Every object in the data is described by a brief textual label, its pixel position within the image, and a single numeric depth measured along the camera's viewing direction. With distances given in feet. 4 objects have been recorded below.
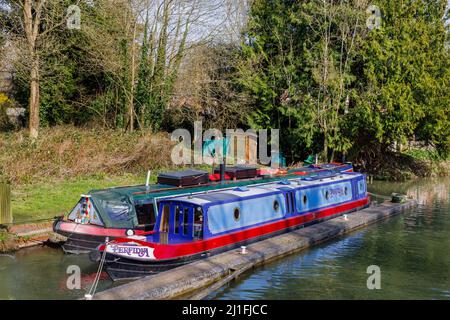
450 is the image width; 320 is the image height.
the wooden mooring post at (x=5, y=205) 53.93
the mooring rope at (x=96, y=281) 41.22
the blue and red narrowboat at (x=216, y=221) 44.62
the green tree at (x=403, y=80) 108.78
